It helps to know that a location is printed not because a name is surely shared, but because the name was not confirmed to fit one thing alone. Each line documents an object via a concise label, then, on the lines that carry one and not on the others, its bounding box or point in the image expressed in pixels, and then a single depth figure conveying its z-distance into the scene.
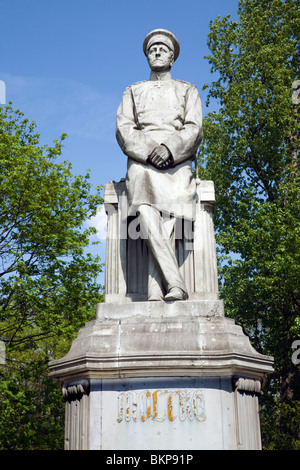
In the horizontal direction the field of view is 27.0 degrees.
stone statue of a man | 7.61
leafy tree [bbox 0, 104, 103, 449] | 19.08
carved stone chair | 7.95
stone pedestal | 6.43
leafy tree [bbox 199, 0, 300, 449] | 19.42
